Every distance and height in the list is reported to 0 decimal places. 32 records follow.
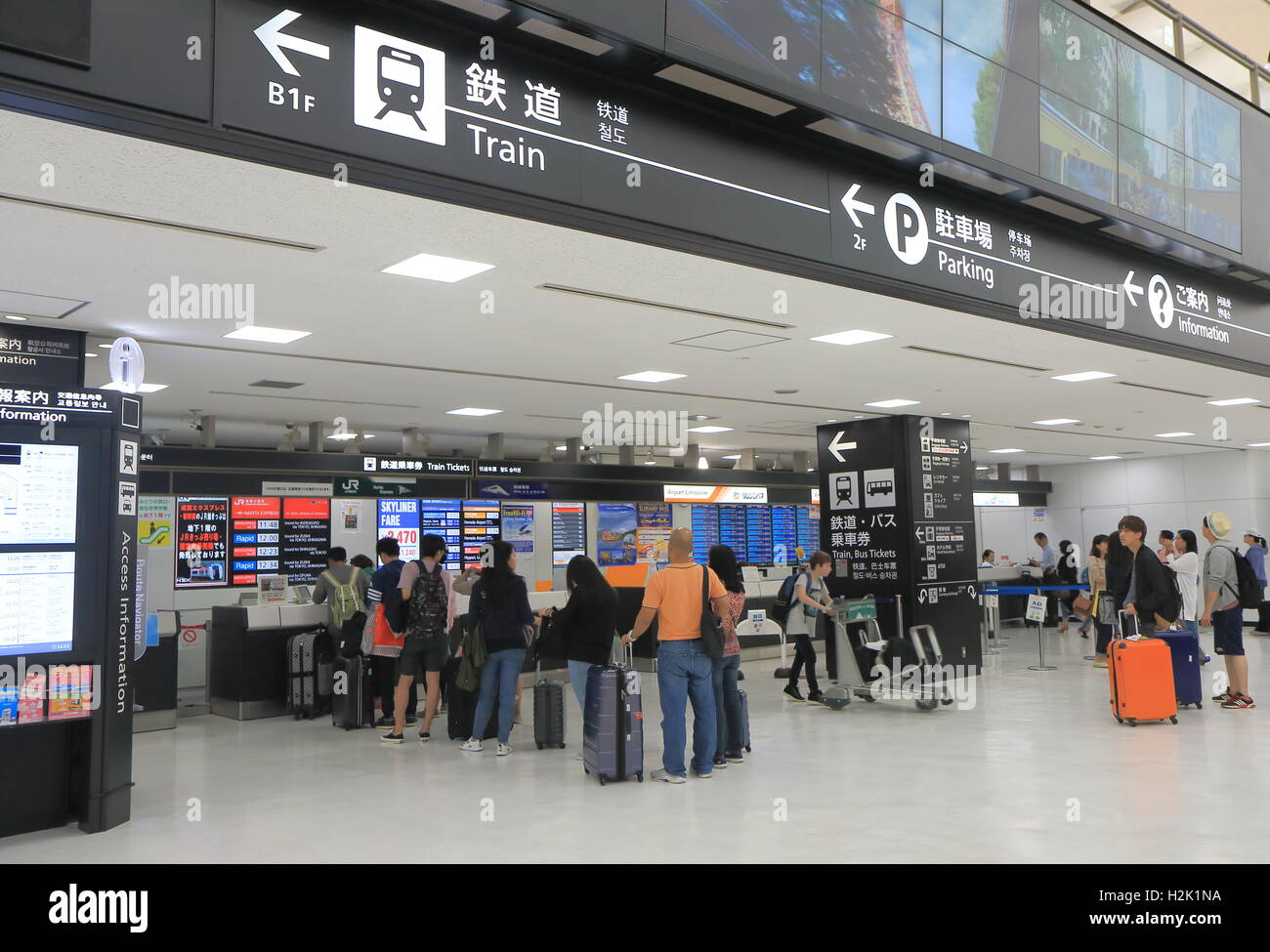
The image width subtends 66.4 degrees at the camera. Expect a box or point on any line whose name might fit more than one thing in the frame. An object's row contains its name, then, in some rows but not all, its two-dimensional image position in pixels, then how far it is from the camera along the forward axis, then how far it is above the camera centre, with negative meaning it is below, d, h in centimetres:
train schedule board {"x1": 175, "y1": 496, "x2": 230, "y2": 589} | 1042 -15
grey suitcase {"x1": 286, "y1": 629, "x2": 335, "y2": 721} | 843 -128
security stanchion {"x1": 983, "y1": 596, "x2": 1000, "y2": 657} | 1316 -150
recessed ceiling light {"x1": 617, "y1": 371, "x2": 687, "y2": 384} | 827 +130
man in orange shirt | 577 -70
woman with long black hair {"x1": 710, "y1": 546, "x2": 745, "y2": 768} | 621 -96
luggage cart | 846 -136
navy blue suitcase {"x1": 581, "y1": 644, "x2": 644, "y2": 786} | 584 -122
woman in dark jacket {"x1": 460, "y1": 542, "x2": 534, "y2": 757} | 670 -69
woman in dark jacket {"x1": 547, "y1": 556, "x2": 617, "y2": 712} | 637 -65
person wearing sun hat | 795 -67
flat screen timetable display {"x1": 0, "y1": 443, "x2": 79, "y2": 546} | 485 +18
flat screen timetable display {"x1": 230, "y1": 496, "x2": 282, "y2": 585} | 1080 -10
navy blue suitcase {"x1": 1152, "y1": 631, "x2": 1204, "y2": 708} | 814 -120
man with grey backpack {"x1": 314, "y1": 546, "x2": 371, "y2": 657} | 828 -63
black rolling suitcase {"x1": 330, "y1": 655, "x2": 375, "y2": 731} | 786 -135
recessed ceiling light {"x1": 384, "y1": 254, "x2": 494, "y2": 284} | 468 +128
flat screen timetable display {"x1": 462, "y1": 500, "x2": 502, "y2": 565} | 1250 +2
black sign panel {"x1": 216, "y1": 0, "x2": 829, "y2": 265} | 304 +147
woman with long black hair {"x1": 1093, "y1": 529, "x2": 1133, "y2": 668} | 1079 -51
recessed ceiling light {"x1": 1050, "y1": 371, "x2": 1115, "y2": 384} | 849 +132
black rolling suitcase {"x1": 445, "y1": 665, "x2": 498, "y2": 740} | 729 -140
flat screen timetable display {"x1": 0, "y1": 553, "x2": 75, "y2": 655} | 480 -37
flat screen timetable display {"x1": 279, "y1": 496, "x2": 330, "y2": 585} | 1116 -13
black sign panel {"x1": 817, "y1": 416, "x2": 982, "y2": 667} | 1056 +6
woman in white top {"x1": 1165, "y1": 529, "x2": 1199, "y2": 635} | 934 -53
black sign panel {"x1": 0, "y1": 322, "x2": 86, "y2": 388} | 596 +109
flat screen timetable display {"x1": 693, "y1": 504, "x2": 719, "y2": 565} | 1460 -4
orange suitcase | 746 -123
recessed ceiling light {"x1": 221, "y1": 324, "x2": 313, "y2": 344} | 630 +128
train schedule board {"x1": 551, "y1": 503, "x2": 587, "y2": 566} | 1315 -6
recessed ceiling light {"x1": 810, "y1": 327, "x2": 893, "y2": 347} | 658 +130
